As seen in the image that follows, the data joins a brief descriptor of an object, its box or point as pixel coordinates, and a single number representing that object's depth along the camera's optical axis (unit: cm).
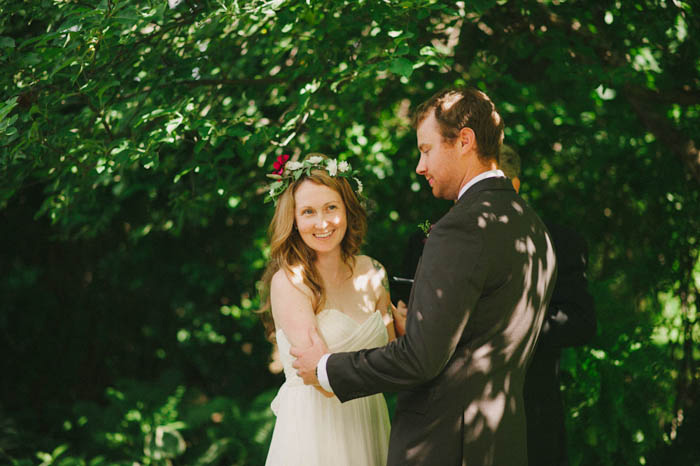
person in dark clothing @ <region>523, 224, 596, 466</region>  304
